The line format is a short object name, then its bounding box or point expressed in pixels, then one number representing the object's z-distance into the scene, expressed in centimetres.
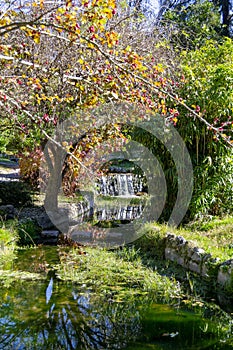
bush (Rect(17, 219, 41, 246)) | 678
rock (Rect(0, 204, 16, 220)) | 807
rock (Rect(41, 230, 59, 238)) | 723
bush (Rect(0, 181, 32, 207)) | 927
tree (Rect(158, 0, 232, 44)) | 1614
